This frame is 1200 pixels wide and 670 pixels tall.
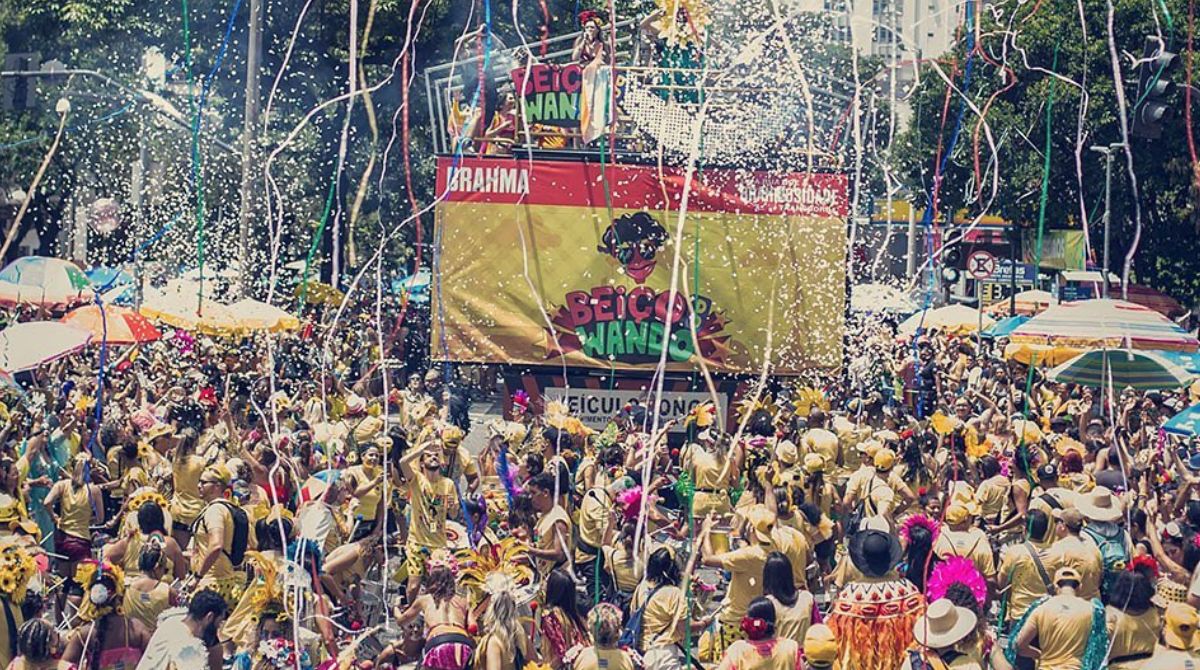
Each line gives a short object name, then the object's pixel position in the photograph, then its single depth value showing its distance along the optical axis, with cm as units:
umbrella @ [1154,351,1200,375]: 1799
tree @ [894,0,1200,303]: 3014
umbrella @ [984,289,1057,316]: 3388
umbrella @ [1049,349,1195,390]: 1650
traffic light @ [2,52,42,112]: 4491
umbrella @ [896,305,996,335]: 2672
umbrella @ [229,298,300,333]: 2050
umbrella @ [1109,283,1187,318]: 3531
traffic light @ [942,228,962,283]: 4186
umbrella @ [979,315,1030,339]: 2398
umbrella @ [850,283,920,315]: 3312
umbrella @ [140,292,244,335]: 2059
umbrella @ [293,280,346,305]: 2694
